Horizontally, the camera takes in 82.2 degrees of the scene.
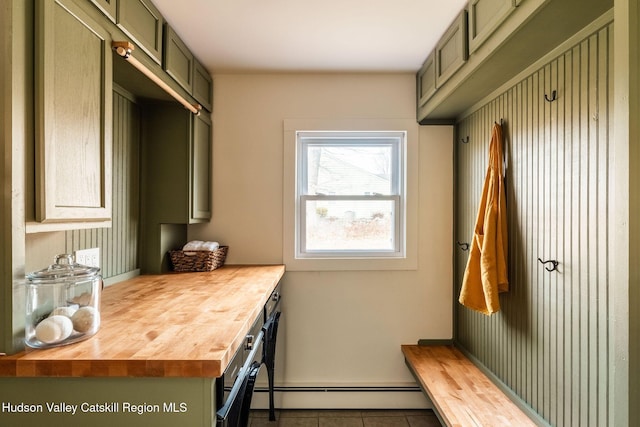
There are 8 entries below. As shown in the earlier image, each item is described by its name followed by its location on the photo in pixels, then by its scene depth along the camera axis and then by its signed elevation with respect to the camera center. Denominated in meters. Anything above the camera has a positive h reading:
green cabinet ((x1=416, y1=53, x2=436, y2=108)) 2.15 +0.83
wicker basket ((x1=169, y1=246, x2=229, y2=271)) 2.24 -0.30
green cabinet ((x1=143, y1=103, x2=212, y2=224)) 2.17 +0.28
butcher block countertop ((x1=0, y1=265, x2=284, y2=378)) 0.94 -0.38
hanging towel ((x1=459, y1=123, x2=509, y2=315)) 1.80 -0.18
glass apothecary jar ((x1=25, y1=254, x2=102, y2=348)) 1.02 -0.28
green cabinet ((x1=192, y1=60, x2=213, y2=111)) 2.22 +0.80
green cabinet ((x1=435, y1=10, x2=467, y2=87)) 1.69 +0.82
